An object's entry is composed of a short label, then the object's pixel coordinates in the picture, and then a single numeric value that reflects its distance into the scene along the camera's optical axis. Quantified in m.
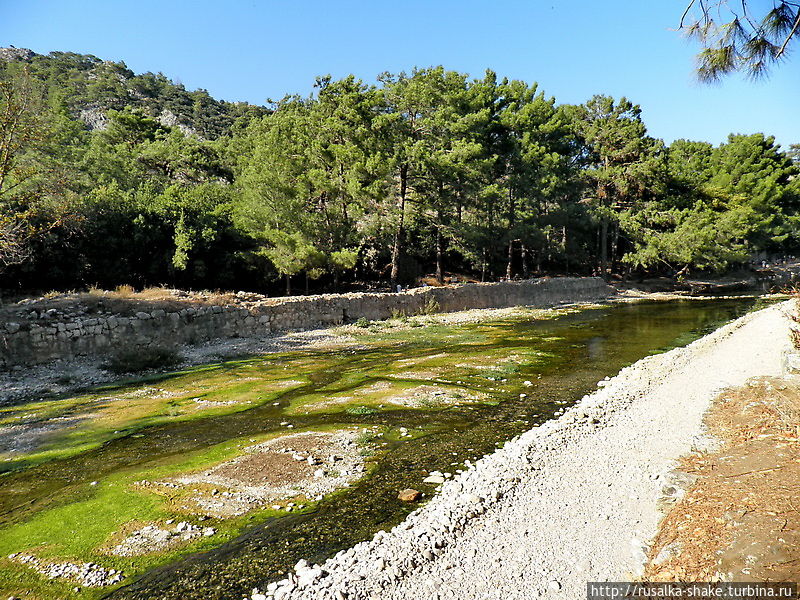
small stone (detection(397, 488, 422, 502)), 5.12
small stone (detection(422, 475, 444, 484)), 5.54
